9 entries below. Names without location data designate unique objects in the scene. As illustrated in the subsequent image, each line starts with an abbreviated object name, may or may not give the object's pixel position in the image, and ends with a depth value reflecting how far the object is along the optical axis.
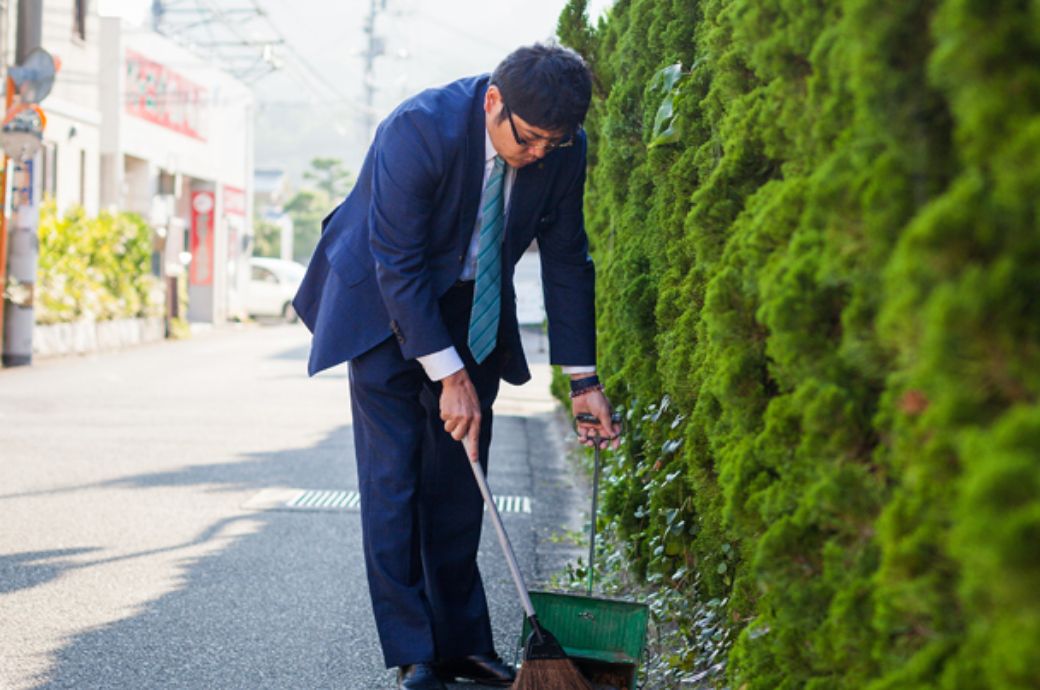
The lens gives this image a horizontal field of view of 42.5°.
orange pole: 15.62
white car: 36.69
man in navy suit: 3.57
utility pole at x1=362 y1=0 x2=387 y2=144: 55.28
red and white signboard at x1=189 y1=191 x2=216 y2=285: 32.00
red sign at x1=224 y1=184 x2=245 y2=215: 36.25
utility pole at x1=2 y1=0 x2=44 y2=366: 15.89
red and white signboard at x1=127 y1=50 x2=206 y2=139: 27.53
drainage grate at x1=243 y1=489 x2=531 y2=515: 7.08
